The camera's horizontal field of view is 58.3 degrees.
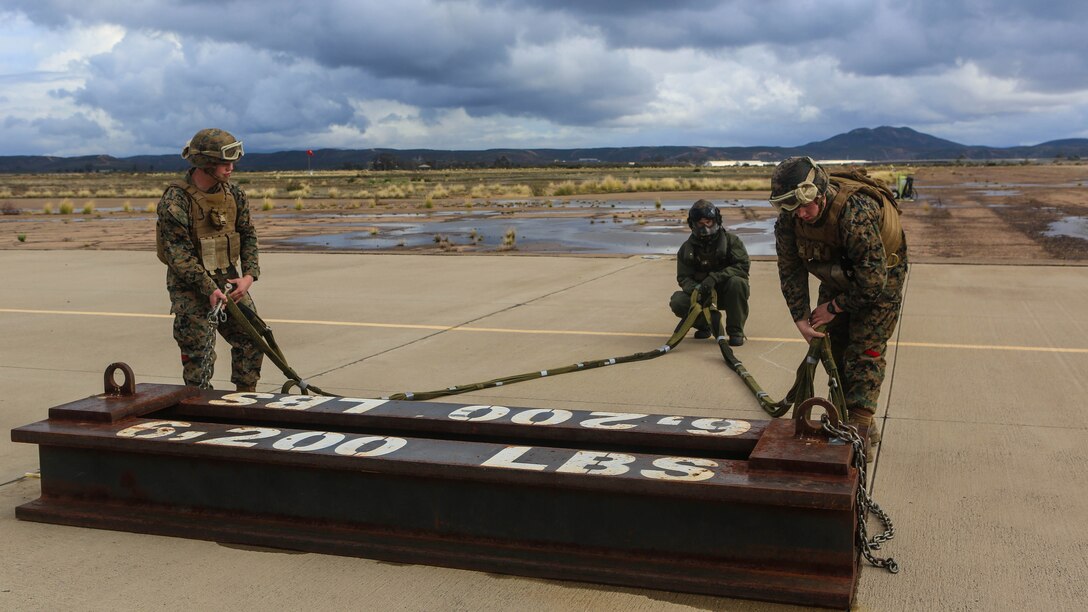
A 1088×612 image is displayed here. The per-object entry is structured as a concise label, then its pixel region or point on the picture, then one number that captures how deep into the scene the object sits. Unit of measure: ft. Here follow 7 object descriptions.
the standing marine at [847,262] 15.76
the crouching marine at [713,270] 27.04
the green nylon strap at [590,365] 21.49
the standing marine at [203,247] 18.78
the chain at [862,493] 12.59
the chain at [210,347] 19.02
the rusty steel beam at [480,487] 11.93
